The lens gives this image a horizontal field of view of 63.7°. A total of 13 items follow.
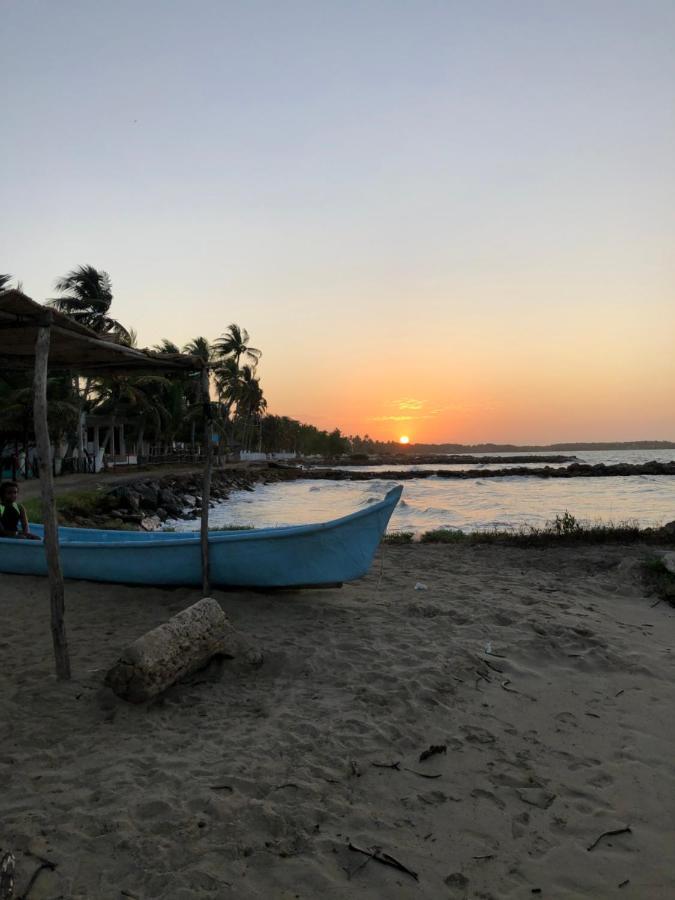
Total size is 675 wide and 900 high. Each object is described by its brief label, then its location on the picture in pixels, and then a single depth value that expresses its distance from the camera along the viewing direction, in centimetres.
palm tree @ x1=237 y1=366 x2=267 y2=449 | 4909
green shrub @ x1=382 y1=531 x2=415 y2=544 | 1201
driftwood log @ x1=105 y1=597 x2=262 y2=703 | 383
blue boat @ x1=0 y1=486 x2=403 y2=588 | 606
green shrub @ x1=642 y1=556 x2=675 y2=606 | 684
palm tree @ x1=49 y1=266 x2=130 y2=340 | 2917
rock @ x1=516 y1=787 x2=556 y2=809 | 294
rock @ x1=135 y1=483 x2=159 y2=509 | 1947
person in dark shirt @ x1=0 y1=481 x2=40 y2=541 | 770
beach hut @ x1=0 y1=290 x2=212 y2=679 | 436
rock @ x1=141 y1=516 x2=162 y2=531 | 1559
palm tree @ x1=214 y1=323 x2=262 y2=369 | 4581
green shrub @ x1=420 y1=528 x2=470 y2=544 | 1180
